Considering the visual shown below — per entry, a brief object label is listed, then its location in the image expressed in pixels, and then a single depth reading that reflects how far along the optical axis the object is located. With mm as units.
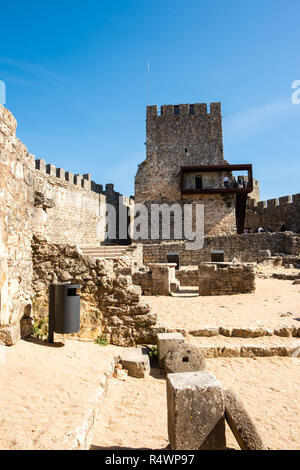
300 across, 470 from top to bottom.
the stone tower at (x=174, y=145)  24625
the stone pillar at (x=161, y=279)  11047
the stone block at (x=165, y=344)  4844
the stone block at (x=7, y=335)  3926
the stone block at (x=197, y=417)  2480
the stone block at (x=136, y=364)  4500
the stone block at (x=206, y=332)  6082
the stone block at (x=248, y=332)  6059
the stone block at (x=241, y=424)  2312
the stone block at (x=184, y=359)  4375
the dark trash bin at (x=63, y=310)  4410
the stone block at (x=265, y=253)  18416
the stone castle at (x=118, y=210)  4453
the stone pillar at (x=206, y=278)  11094
